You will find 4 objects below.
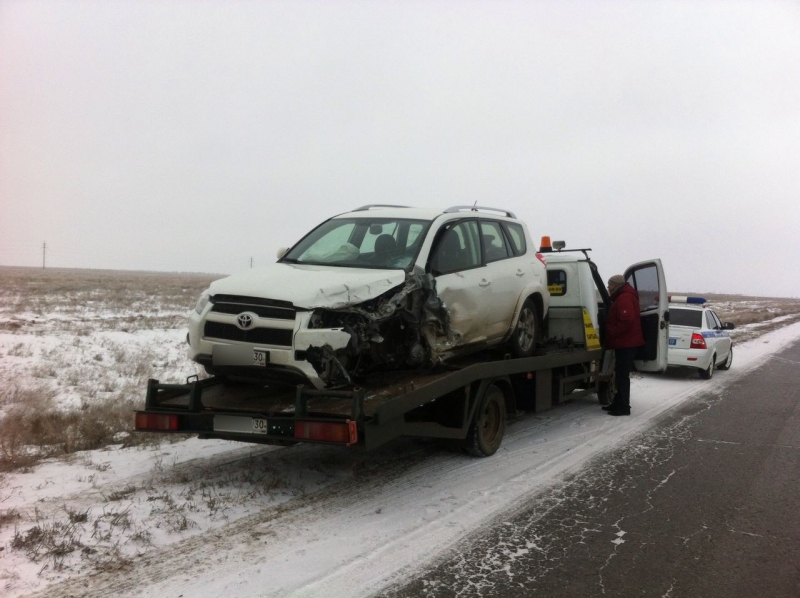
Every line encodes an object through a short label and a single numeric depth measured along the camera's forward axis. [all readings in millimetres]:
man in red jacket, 9586
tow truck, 4961
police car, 13516
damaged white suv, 5180
